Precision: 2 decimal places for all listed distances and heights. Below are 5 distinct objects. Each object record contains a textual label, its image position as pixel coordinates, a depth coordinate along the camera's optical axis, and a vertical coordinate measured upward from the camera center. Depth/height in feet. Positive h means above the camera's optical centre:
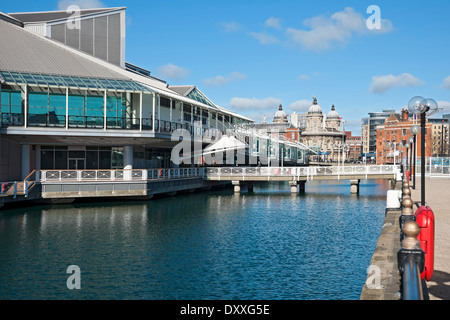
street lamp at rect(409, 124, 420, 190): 85.87 +6.81
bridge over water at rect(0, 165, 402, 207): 114.82 -5.52
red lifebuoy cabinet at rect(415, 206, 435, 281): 30.30 -5.54
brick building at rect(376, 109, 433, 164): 403.17 +28.99
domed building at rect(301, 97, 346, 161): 546.26 +35.26
